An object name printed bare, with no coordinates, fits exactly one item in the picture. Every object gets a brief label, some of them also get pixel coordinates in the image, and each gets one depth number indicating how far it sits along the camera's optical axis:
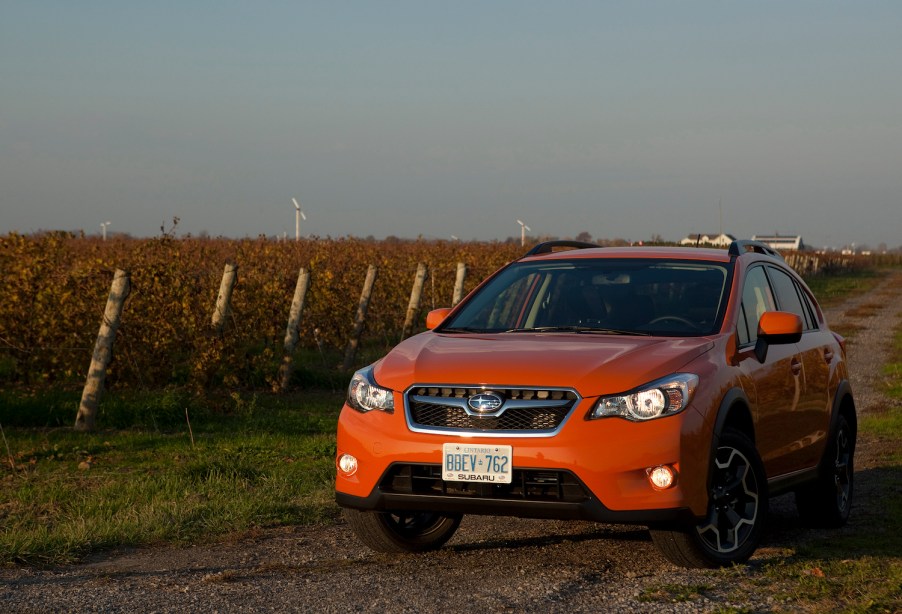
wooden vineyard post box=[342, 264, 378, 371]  18.31
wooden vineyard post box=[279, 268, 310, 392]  15.62
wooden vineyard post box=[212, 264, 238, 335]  14.37
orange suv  5.64
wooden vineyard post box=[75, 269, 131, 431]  11.79
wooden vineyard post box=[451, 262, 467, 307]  22.67
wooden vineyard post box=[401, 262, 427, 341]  20.56
